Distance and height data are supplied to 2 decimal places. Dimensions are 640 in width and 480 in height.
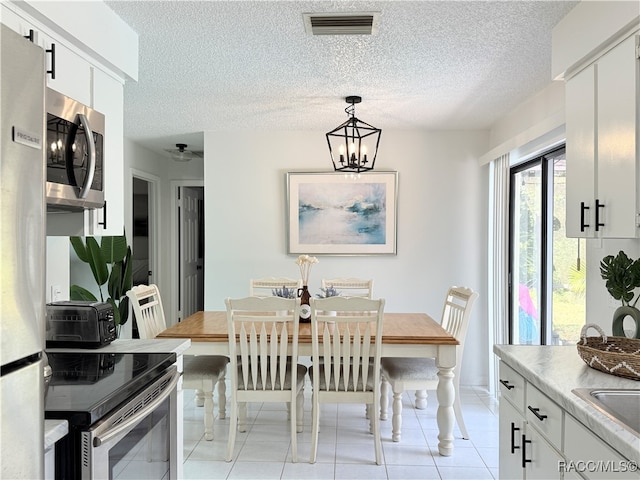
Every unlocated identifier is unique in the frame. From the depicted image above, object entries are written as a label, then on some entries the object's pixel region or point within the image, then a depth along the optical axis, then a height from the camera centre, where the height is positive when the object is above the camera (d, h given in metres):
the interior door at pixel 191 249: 6.14 -0.15
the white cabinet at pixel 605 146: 1.71 +0.38
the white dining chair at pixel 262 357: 2.76 -0.75
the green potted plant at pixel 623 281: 1.70 -0.16
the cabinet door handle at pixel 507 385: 1.95 -0.63
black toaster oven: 2.01 -0.38
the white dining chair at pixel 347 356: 2.71 -0.73
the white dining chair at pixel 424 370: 3.08 -0.91
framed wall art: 4.56 +0.27
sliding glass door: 3.16 -0.18
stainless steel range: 1.29 -0.56
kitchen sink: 1.39 -0.52
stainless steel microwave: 1.58 +0.30
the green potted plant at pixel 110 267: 4.18 -0.28
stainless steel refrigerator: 0.94 -0.04
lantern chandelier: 3.22 +0.61
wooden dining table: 2.91 -0.70
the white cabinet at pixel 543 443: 1.27 -0.68
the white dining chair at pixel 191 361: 3.07 -0.89
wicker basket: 1.61 -0.43
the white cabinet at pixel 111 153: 2.17 +0.43
